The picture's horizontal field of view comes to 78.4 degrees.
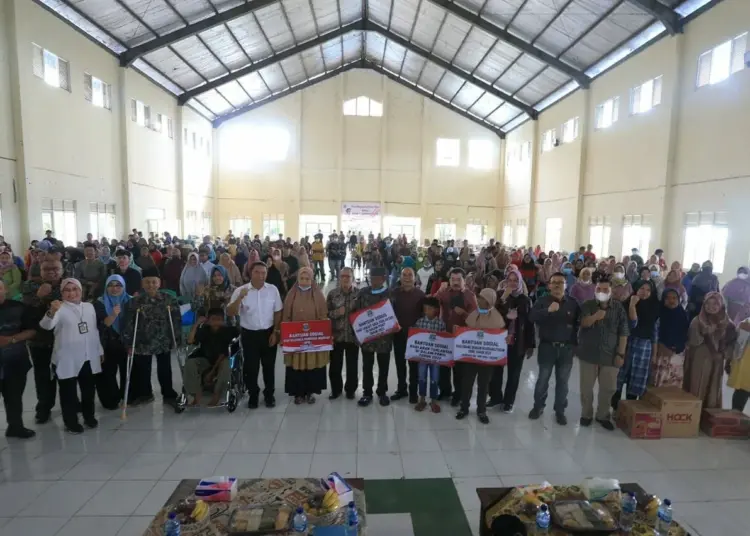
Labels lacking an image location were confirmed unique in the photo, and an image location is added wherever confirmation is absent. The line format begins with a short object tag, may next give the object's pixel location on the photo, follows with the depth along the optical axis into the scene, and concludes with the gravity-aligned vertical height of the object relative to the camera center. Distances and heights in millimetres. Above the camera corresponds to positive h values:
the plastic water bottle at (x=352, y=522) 2627 -1682
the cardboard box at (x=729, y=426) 4797 -1927
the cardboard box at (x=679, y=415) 4793 -1823
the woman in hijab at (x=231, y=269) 7383 -586
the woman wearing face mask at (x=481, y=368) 5043 -1454
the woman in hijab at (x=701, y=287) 7480 -757
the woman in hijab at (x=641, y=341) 5141 -1154
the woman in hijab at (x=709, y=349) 4961 -1190
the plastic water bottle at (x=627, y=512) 2736 -1653
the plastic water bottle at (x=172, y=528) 2567 -1654
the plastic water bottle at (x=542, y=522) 2666 -1645
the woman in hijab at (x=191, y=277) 7020 -684
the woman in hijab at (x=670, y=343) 5133 -1158
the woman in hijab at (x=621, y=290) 5066 -571
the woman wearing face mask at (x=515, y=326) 5191 -1010
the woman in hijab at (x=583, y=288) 6637 -716
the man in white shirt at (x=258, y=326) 5230 -1056
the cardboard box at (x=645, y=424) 4754 -1903
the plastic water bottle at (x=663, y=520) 2692 -1652
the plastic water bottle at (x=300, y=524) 2637 -1661
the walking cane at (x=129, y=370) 5031 -1555
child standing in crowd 5312 -1519
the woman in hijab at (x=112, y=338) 4922 -1176
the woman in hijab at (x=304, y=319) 5320 -977
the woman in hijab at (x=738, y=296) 6917 -854
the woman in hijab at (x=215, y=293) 5645 -764
